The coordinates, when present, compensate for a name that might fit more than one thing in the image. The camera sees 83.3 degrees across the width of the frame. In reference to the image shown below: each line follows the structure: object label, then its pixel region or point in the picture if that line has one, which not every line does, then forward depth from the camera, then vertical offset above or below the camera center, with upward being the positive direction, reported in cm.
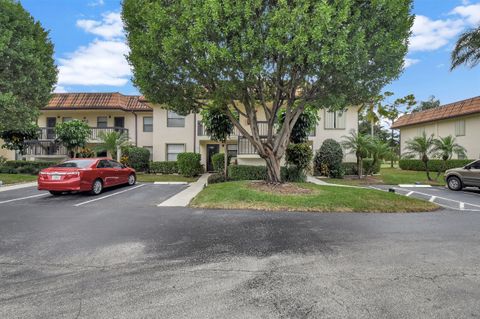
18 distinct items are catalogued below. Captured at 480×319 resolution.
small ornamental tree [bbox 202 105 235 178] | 1506 +197
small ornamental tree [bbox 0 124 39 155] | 2009 +159
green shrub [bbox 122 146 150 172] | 2034 +5
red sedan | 1017 -71
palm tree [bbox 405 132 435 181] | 1698 +87
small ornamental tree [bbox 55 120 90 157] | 1911 +179
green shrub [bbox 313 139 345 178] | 1850 +1
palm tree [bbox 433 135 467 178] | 1633 +73
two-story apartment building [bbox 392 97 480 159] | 2203 +345
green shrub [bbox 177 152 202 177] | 1839 -29
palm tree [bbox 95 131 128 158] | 1894 +121
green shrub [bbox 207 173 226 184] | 1495 -114
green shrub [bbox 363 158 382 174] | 1939 -48
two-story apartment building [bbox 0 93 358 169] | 2058 +276
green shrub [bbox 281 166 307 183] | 1478 -82
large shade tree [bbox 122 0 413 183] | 769 +343
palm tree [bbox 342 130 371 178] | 1786 +92
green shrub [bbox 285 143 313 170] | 1443 +28
